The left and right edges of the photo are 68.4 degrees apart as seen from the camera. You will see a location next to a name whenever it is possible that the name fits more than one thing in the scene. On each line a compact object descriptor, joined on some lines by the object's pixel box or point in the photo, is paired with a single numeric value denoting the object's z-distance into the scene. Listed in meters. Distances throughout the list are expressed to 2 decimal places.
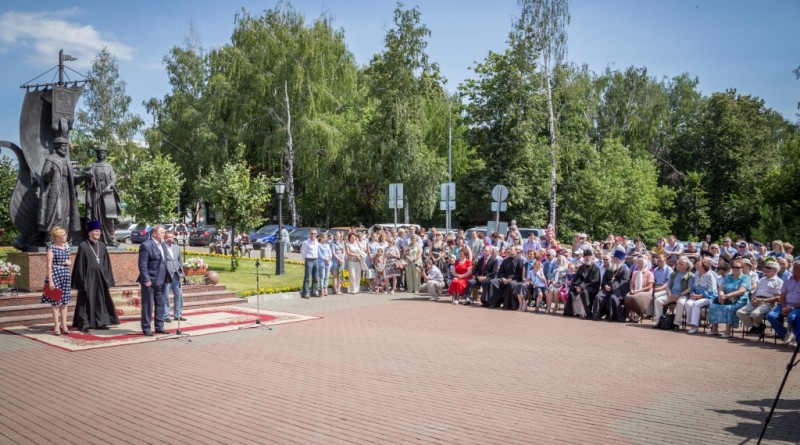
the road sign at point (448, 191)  21.75
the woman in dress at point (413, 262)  18.81
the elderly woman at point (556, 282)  15.37
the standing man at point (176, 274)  11.18
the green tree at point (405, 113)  34.22
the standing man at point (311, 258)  17.03
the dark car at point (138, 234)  40.06
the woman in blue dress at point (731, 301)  12.23
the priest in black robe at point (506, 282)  15.95
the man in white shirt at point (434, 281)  17.56
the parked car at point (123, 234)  41.69
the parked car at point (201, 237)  39.28
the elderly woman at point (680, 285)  12.99
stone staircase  11.90
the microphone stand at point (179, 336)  10.73
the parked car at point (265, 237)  34.25
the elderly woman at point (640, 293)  13.82
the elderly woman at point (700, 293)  12.70
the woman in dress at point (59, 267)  10.45
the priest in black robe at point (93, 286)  10.70
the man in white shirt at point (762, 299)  11.82
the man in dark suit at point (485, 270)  16.64
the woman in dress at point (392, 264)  19.02
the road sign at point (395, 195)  21.50
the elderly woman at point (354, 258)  18.16
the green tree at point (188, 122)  37.56
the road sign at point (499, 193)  20.17
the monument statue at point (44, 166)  13.56
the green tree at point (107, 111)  44.94
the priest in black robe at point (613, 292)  14.17
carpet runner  10.27
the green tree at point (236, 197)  21.31
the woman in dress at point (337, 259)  18.05
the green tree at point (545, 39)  33.69
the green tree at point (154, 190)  23.41
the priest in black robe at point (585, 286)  14.61
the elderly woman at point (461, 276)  16.86
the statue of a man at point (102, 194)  14.38
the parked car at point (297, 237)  34.28
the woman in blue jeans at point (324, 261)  17.25
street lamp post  21.37
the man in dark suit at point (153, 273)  10.61
